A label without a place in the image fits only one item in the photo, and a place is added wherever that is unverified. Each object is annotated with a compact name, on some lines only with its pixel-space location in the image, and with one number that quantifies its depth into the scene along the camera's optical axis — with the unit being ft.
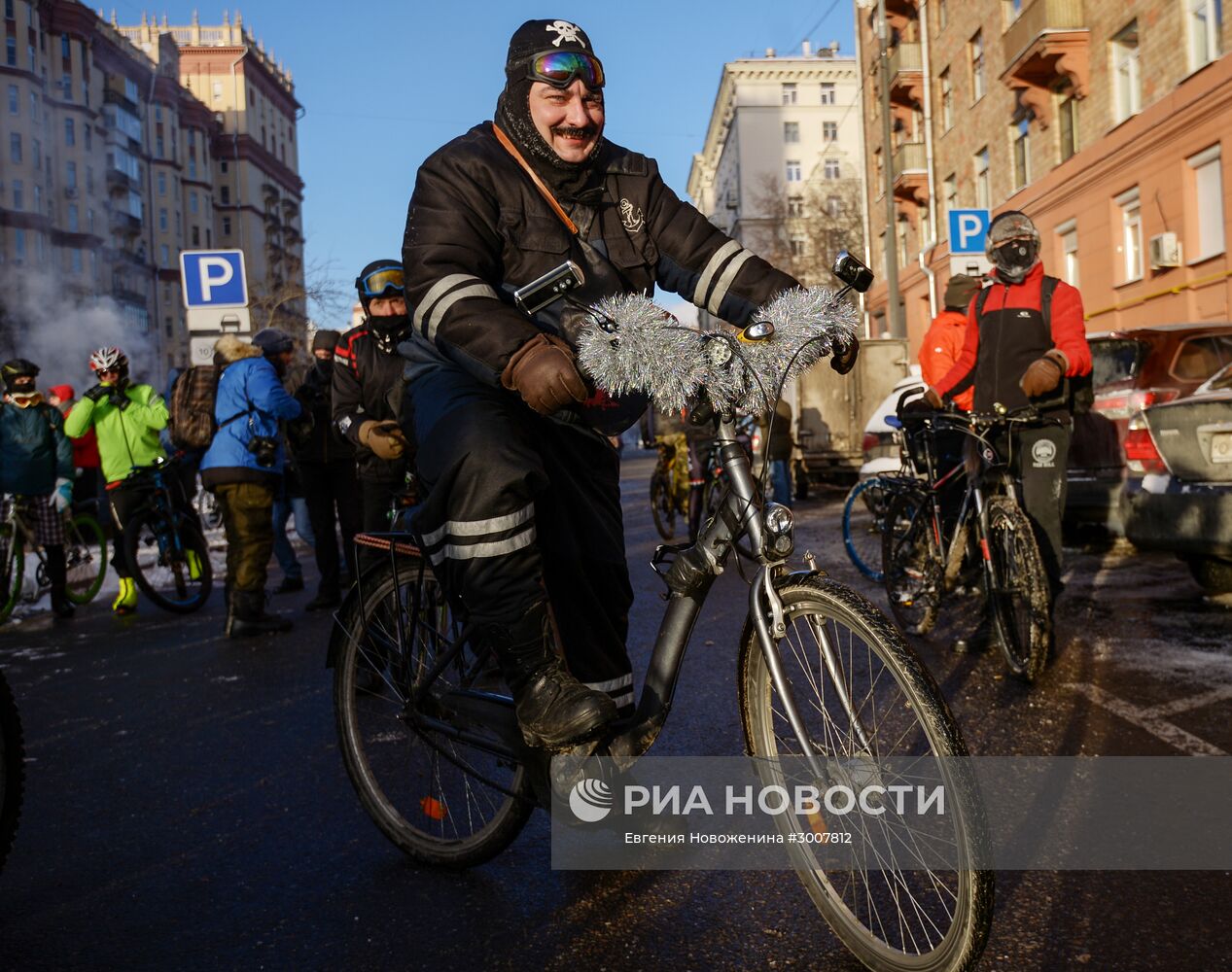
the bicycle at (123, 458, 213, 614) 30.14
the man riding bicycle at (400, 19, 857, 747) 8.89
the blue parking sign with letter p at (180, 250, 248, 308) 45.62
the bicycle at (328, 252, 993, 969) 7.57
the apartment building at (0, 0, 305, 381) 204.13
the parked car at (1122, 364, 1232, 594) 20.71
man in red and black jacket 18.90
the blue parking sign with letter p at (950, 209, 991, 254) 51.72
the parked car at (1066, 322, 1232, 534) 28.84
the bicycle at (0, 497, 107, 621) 29.89
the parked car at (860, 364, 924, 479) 43.47
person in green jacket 30.40
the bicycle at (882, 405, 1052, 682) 16.93
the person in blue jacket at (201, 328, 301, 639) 24.79
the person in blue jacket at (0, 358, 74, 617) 30.19
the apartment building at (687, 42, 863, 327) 270.67
